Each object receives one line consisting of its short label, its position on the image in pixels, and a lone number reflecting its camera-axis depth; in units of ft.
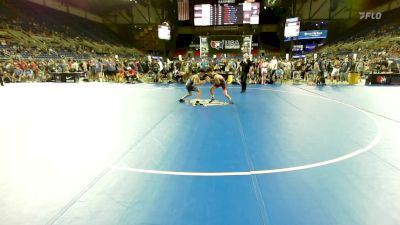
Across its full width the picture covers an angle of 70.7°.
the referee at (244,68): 46.21
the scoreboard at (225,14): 101.00
